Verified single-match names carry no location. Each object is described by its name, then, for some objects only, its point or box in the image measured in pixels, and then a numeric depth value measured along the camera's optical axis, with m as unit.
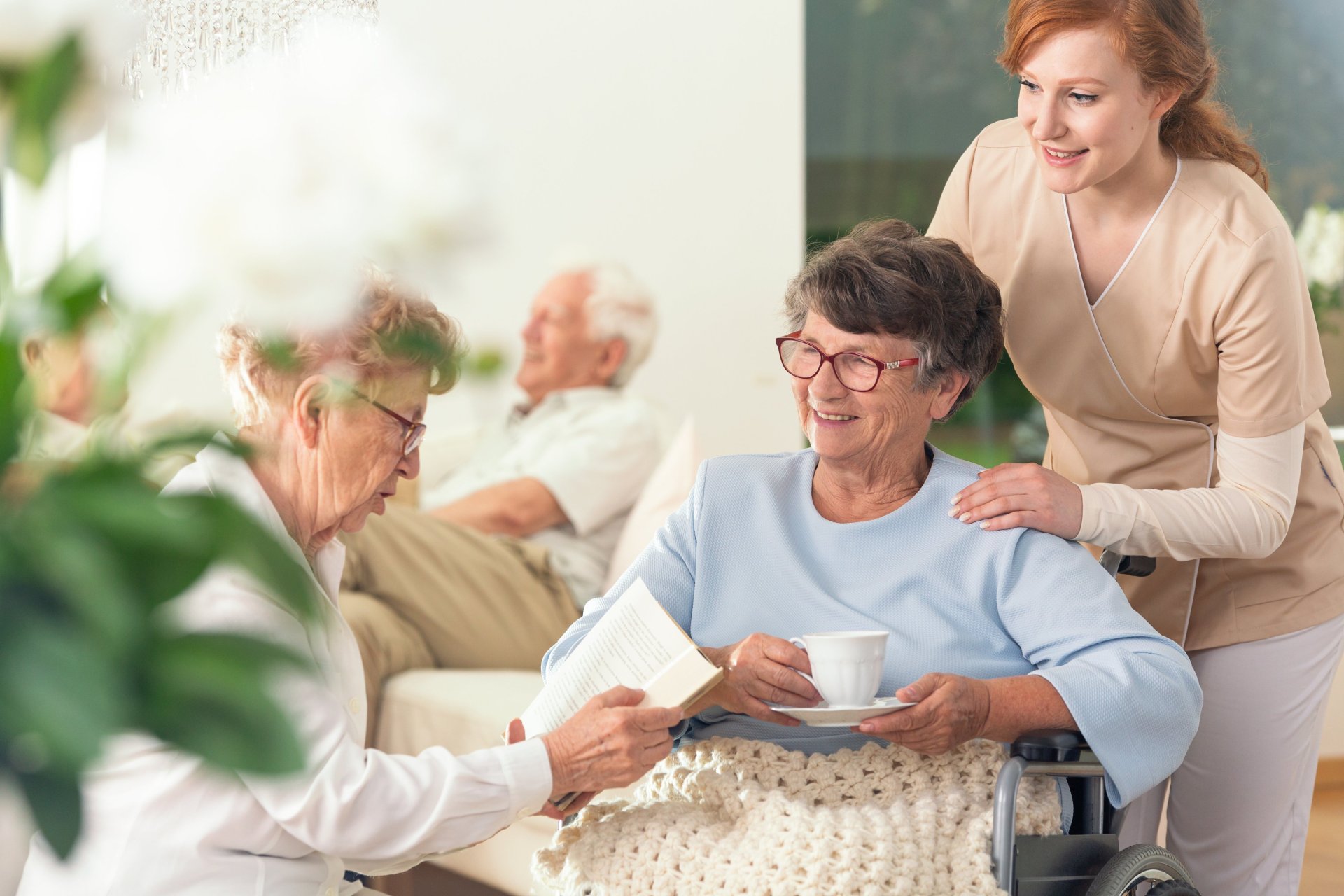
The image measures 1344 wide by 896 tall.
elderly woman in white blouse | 2.68
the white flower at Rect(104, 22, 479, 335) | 1.11
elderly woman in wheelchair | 2.89
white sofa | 4.00
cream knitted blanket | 2.85
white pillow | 4.57
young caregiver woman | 3.05
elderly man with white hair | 4.34
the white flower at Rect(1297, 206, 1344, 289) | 6.22
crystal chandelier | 4.15
